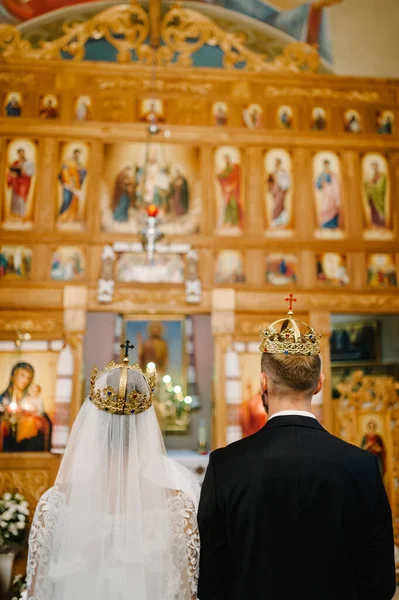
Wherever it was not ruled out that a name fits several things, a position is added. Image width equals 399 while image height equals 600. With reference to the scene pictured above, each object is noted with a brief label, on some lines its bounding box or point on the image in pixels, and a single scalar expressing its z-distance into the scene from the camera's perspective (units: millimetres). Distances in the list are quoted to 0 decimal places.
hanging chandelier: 7512
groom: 2018
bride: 2561
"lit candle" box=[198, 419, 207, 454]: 8797
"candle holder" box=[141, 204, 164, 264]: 7508
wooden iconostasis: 8289
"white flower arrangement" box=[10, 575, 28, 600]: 6164
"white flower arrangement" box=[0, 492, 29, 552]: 6371
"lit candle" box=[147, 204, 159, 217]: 6784
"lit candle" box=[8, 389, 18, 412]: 7766
